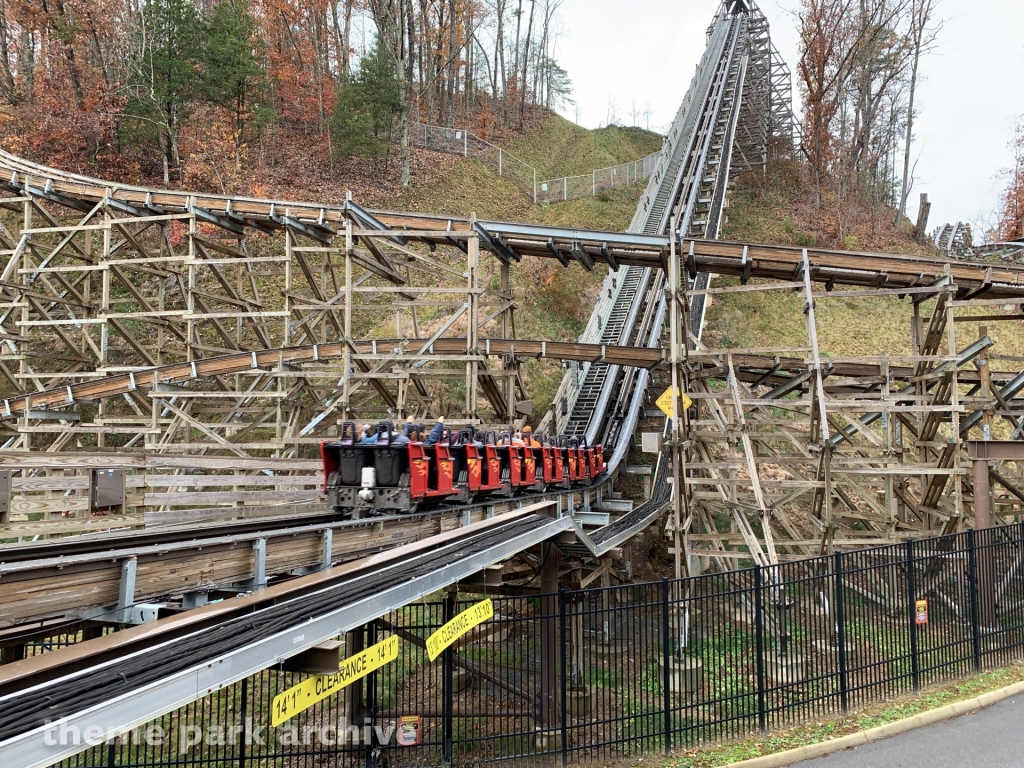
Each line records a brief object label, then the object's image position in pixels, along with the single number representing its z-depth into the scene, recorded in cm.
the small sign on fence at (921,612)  977
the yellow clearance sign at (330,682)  490
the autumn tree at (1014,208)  4266
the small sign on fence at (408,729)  895
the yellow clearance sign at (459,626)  656
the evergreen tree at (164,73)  2975
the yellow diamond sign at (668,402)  1391
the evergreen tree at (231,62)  3073
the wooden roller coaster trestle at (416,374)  1330
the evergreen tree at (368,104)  3391
